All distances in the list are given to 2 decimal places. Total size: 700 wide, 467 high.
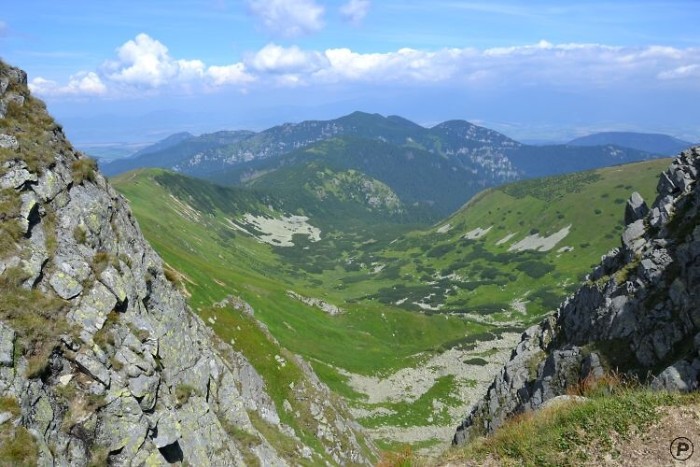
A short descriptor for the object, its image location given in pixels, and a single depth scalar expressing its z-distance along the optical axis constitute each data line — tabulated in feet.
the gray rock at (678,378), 72.38
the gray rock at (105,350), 66.08
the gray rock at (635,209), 182.39
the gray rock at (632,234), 151.33
